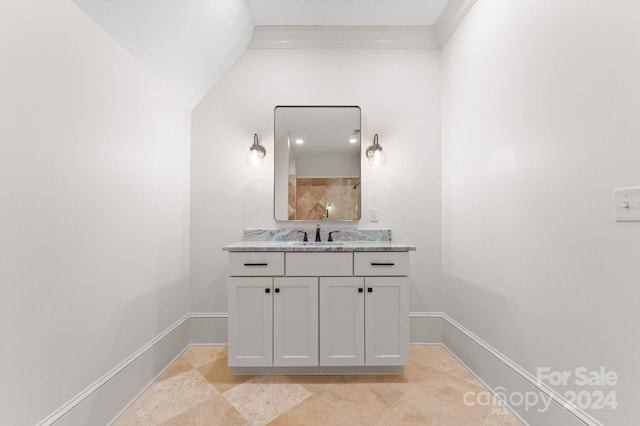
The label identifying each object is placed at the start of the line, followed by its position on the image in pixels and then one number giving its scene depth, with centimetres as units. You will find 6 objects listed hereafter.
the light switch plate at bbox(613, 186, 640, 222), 92
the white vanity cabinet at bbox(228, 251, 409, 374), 179
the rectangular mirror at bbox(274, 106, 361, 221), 236
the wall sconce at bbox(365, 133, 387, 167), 234
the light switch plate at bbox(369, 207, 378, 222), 237
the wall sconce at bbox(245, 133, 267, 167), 234
